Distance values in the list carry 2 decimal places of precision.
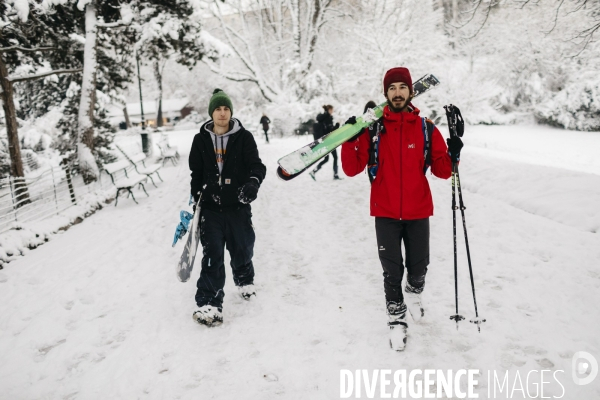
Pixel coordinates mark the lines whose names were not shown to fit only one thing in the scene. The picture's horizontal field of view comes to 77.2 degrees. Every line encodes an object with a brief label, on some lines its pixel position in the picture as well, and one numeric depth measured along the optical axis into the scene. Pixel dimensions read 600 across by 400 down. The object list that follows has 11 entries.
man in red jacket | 3.08
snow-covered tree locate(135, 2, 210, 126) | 11.07
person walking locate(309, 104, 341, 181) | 9.62
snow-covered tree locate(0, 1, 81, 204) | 9.50
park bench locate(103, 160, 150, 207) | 9.16
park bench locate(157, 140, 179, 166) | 15.82
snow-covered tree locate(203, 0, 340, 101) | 26.08
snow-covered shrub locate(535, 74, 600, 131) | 21.64
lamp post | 20.42
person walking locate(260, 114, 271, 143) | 22.49
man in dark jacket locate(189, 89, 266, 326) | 3.63
